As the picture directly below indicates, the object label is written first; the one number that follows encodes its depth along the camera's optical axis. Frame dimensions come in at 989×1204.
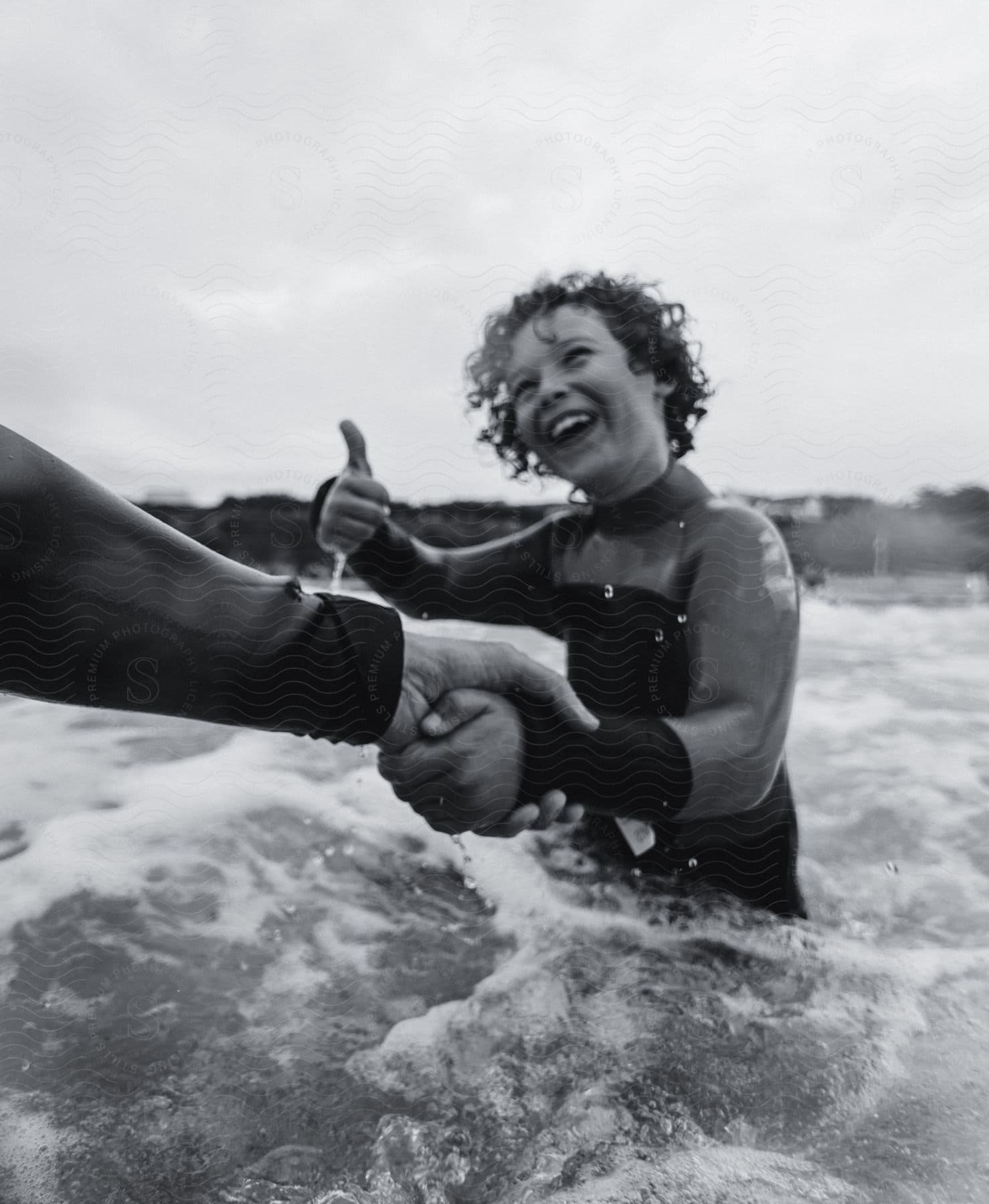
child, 0.98
